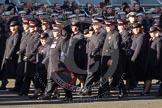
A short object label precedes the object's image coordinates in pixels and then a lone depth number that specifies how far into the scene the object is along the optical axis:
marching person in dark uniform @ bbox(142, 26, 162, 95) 15.34
